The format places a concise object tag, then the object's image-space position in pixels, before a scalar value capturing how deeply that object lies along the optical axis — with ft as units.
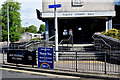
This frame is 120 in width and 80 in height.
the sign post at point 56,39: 38.13
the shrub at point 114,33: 45.43
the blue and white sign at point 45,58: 28.43
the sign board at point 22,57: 30.99
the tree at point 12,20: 108.06
